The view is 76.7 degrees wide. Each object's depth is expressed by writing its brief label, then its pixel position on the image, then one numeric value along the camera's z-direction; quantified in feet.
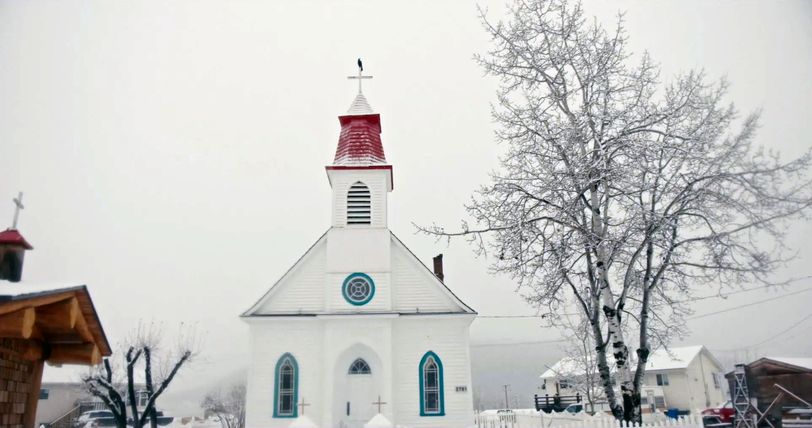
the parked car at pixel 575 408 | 109.50
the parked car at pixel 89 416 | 117.58
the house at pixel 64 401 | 125.95
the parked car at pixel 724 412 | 71.36
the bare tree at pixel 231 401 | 184.03
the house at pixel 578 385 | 104.98
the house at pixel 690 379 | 128.57
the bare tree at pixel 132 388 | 70.49
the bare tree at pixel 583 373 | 95.76
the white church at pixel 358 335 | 57.31
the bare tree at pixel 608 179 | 32.86
